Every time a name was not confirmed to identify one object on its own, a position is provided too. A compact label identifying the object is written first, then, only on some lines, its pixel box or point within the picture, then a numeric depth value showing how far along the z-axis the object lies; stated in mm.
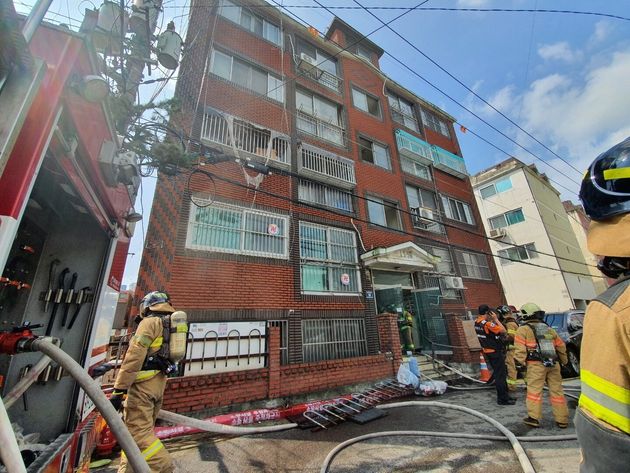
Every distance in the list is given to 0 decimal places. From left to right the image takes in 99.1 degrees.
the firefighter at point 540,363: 4086
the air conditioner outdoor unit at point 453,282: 11445
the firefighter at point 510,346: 6229
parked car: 7555
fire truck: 1287
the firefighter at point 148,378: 2779
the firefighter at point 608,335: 866
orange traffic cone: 7363
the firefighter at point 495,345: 5434
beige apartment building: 19312
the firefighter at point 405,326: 9078
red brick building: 6418
